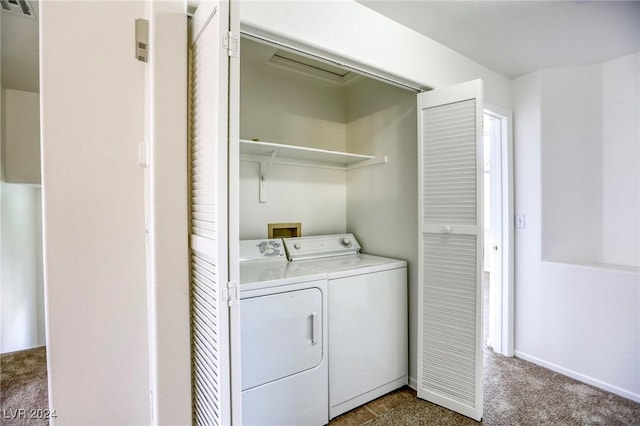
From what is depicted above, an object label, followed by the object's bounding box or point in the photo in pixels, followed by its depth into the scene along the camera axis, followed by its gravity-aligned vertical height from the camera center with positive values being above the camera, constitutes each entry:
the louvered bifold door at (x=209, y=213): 0.96 -0.01
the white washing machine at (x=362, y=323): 1.92 -0.79
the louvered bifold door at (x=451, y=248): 1.91 -0.27
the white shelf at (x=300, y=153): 2.07 +0.43
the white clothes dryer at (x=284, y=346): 1.57 -0.77
